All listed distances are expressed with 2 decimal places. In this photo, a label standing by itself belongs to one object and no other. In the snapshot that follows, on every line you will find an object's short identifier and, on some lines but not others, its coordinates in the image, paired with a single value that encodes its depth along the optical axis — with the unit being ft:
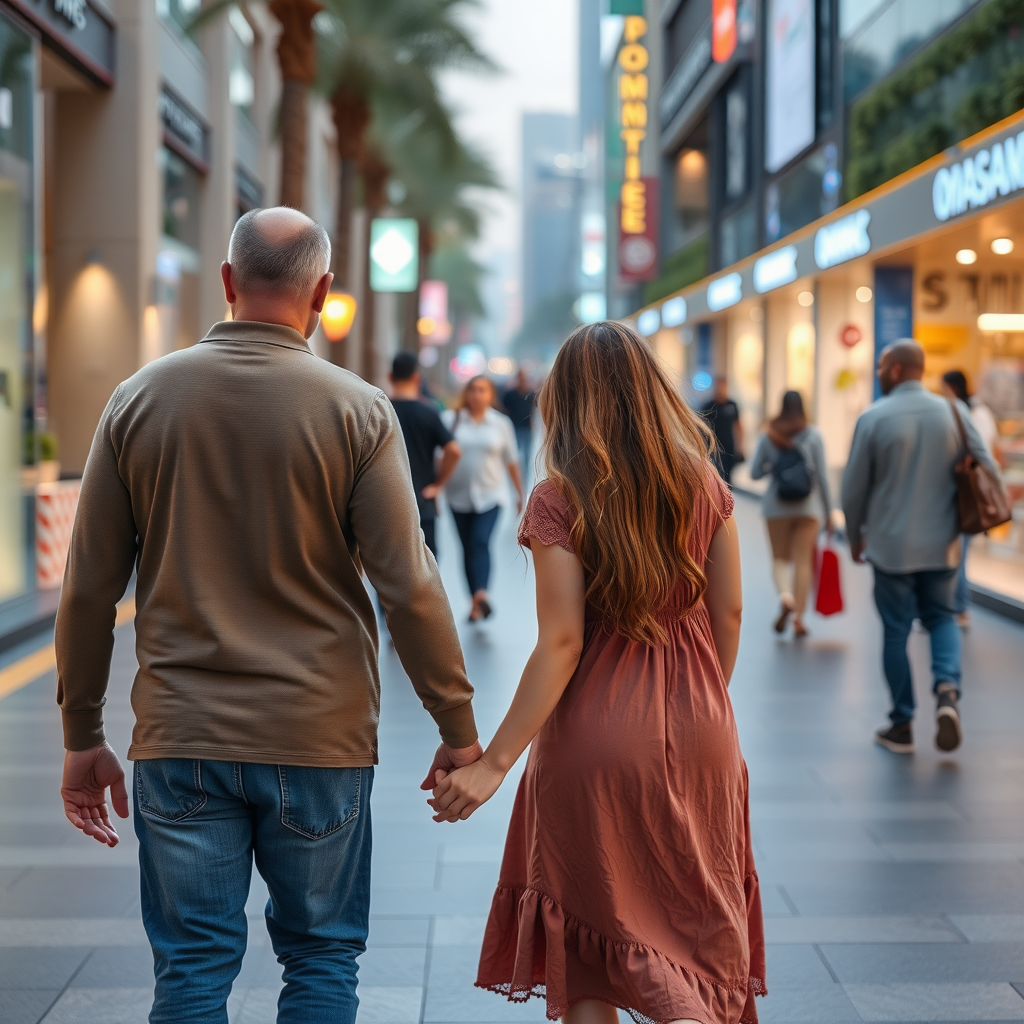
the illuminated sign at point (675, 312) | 102.68
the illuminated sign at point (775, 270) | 60.90
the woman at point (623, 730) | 8.09
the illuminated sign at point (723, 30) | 84.64
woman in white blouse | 30.81
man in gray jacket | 19.25
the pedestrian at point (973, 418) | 29.60
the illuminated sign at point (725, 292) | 76.64
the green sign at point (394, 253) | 61.93
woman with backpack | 28.91
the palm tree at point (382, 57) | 71.97
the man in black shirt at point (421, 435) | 26.94
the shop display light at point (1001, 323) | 48.21
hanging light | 56.13
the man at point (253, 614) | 7.41
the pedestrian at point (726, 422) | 50.78
